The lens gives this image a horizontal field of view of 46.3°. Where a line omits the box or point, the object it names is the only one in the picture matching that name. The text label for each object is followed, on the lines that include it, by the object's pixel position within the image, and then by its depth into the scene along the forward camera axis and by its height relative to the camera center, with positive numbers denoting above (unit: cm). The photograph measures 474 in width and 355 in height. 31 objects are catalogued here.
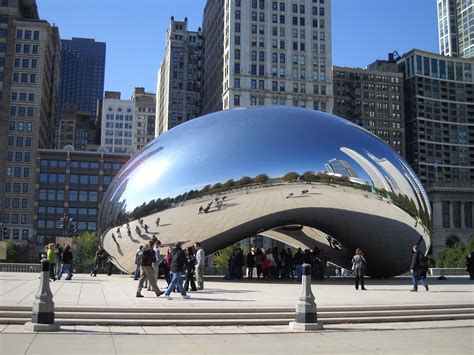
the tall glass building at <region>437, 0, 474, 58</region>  19450 +8081
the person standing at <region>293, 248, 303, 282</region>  2167 -27
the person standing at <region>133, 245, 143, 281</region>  1902 -33
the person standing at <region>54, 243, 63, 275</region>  2351 -25
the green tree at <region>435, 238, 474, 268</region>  6246 +3
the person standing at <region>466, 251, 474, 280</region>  2516 -25
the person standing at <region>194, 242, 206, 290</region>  1730 -38
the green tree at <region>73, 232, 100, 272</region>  5560 +27
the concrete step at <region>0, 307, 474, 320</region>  1116 -127
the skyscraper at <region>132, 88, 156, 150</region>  18888 +4551
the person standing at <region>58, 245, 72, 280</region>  2222 -44
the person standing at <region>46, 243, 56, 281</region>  1989 -22
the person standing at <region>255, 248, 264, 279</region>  2362 -18
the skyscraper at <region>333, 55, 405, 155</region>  14562 +4136
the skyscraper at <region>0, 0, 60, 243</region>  10062 +2543
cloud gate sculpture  1848 +233
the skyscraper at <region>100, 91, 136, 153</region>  17475 +4033
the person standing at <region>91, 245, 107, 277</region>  2490 -28
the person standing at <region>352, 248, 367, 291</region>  1831 -32
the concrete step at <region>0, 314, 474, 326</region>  1089 -137
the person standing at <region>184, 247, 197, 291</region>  1652 -46
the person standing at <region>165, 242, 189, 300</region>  1435 -41
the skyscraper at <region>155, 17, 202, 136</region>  15962 +5199
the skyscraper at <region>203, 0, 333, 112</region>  10406 +3806
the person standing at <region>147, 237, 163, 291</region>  1674 -13
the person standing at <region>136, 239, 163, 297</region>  1410 -40
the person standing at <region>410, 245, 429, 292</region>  1773 -30
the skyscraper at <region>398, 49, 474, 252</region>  15312 +4030
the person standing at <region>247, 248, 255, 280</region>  2367 -34
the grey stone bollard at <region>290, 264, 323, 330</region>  1066 -104
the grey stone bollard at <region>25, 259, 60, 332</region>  980 -108
